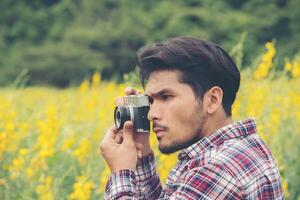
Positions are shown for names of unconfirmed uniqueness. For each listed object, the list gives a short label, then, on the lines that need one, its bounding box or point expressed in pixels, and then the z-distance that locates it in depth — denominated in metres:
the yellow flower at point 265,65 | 4.14
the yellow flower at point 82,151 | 3.63
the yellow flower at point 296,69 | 4.48
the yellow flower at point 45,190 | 2.97
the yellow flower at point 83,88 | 5.55
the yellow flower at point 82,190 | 2.89
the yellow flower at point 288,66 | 4.42
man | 1.71
